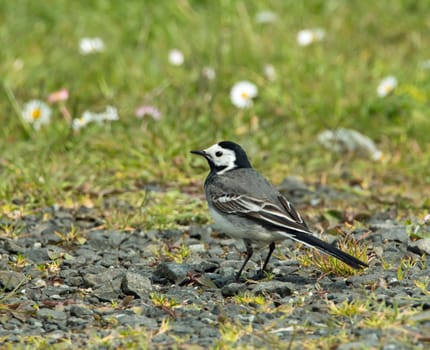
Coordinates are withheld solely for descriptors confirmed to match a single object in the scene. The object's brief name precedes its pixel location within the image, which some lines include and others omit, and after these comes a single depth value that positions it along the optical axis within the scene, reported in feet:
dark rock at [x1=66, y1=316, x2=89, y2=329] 35.14
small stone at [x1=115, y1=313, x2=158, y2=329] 34.71
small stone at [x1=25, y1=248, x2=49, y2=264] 44.27
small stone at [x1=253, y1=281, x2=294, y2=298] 37.99
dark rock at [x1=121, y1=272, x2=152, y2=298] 38.91
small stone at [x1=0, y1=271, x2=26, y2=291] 39.61
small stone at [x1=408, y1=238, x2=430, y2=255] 42.78
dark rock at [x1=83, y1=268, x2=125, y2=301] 39.06
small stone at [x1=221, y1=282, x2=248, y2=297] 38.83
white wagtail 39.27
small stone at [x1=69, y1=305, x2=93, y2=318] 36.35
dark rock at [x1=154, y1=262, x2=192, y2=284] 41.04
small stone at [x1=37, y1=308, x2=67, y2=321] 35.96
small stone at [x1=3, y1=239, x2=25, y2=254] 45.44
